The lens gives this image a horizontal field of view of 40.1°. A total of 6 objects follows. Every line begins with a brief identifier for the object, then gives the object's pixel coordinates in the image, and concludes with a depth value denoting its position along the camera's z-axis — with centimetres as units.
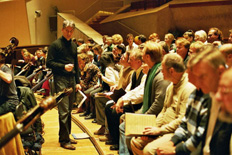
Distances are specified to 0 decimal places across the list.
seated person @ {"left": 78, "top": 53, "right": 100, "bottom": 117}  588
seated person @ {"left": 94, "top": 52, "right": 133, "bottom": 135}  416
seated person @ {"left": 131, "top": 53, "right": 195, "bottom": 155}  260
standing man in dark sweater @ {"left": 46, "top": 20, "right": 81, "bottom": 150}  415
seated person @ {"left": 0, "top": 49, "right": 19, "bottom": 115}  332
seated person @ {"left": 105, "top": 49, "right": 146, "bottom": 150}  358
